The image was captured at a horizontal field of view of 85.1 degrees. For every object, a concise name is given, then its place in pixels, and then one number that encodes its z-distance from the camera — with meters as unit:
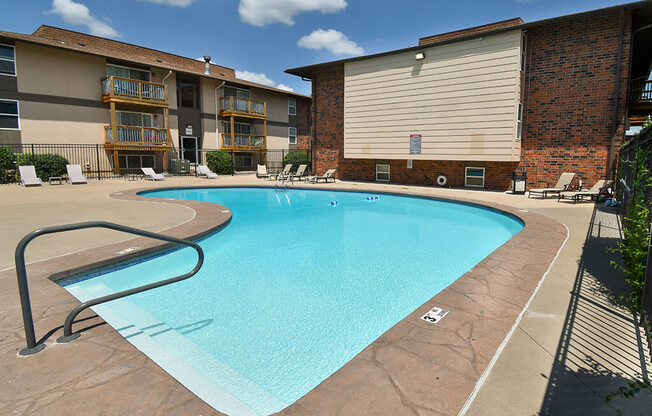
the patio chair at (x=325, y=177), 18.11
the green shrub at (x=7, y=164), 15.54
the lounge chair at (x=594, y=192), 10.77
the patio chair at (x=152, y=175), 18.64
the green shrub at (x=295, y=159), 25.20
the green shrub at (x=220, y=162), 23.33
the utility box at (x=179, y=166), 21.77
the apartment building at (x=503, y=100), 12.35
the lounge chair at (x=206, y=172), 20.41
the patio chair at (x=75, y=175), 16.01
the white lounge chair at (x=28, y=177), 14.66
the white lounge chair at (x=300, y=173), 19.34
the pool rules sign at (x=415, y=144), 15.77
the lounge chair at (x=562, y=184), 11.95
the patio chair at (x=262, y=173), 21.14
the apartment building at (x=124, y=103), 17.66
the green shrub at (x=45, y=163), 16.05
